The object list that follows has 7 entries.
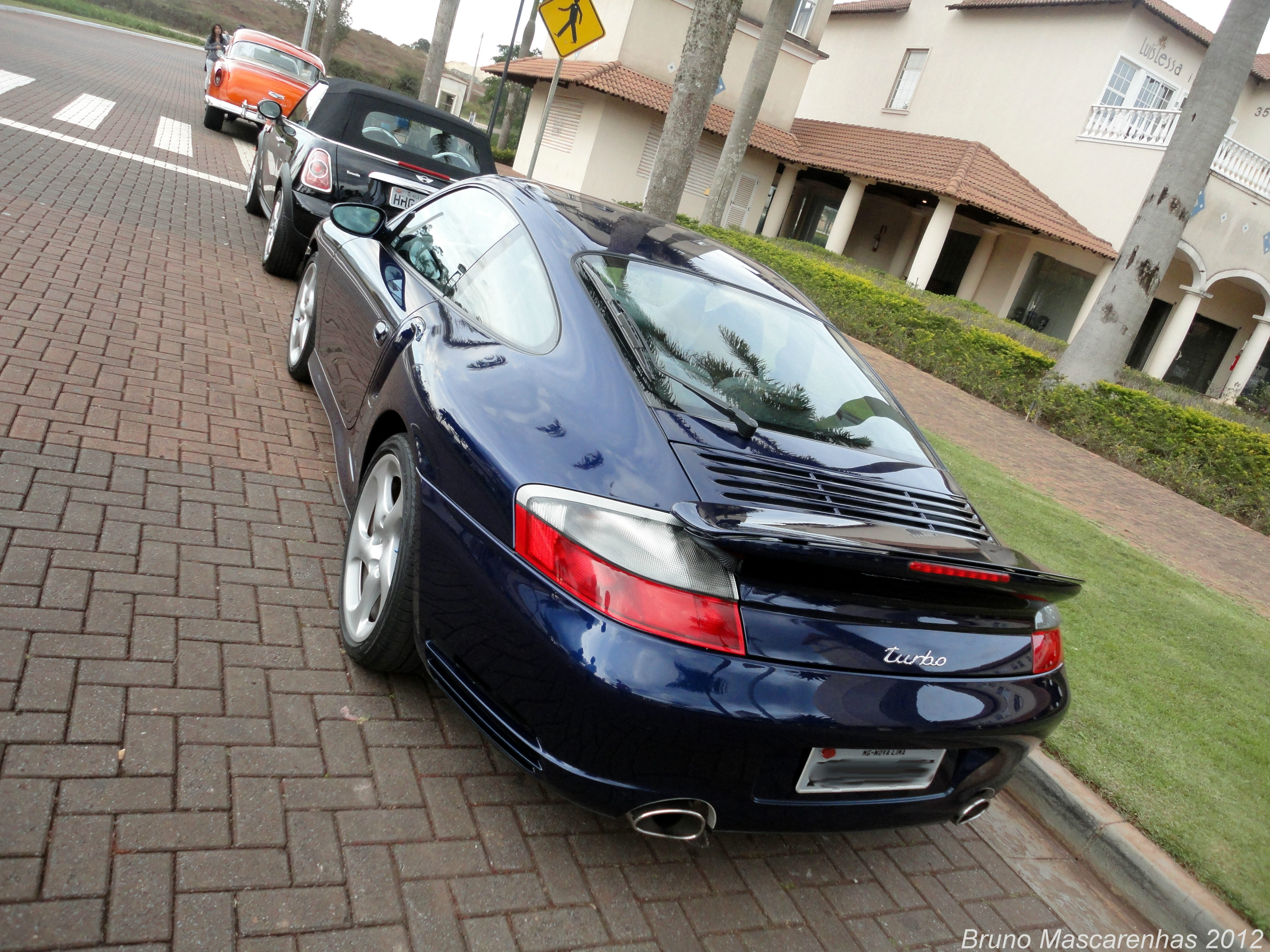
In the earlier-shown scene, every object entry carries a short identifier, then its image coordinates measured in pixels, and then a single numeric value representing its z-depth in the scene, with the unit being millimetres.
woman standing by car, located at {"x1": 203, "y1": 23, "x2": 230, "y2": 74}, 22266
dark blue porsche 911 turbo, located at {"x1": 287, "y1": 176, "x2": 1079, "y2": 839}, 2078
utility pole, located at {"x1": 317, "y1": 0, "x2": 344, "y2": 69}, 29578
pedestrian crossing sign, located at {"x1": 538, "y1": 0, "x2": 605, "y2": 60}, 9344
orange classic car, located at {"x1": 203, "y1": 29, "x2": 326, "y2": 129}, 15523
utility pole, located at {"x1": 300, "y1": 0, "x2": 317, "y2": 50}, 33844
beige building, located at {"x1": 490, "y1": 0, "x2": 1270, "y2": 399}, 22844
